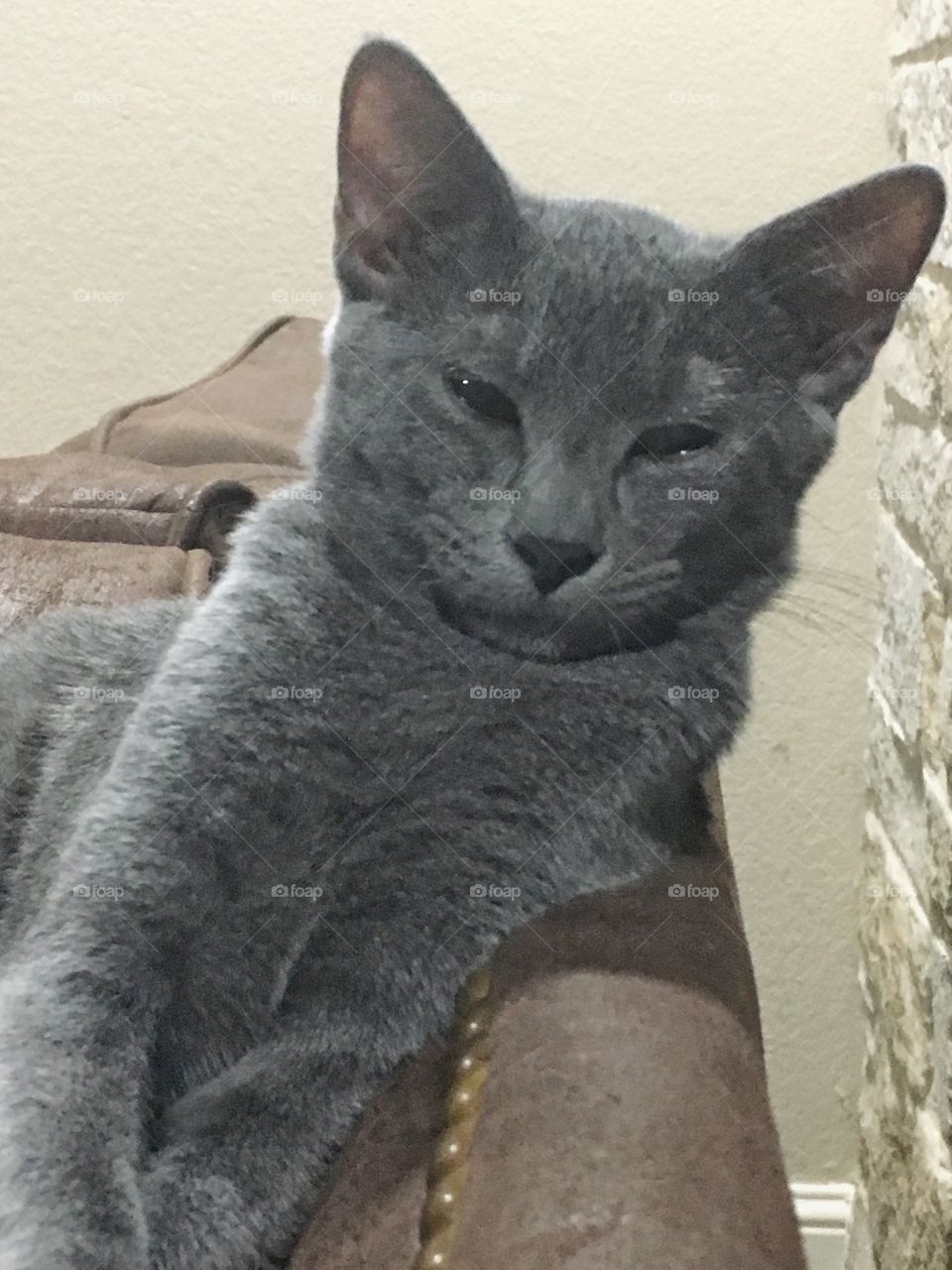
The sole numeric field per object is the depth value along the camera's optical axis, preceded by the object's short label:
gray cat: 0.61
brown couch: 0.47
